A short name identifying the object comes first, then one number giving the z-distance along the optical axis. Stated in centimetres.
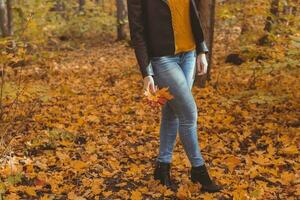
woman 345
